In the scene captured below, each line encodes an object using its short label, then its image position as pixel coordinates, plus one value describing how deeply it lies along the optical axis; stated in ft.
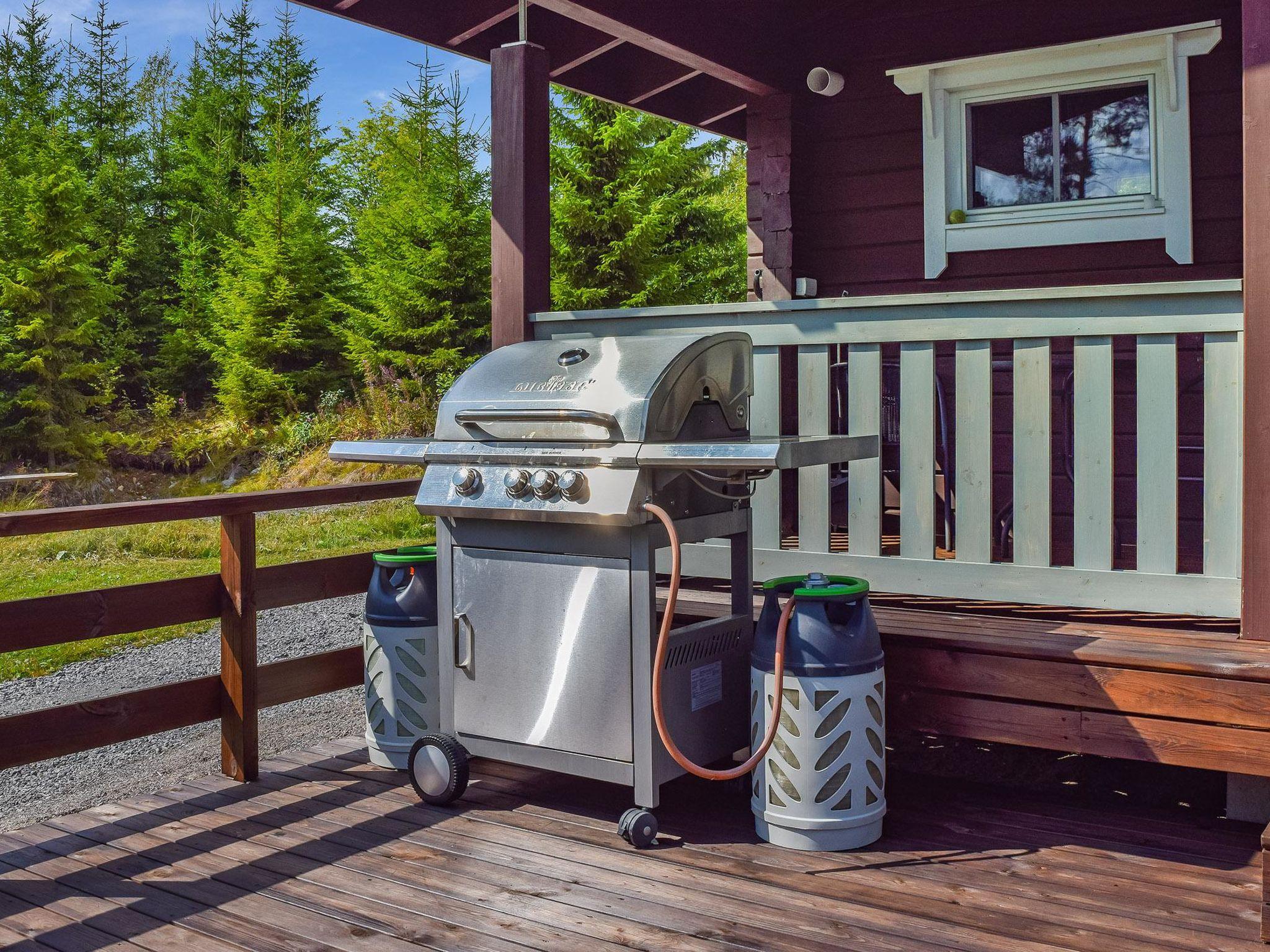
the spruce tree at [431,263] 43.24
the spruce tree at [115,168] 53.67
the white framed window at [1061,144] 14.98
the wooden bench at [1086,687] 8.54
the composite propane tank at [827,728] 8.81
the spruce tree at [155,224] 54.95
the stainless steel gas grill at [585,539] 9.11
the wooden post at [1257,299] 8.86
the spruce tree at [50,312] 47.85
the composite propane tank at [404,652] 11.12
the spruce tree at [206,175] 54.44
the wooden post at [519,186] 12.55
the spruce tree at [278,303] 48.29
